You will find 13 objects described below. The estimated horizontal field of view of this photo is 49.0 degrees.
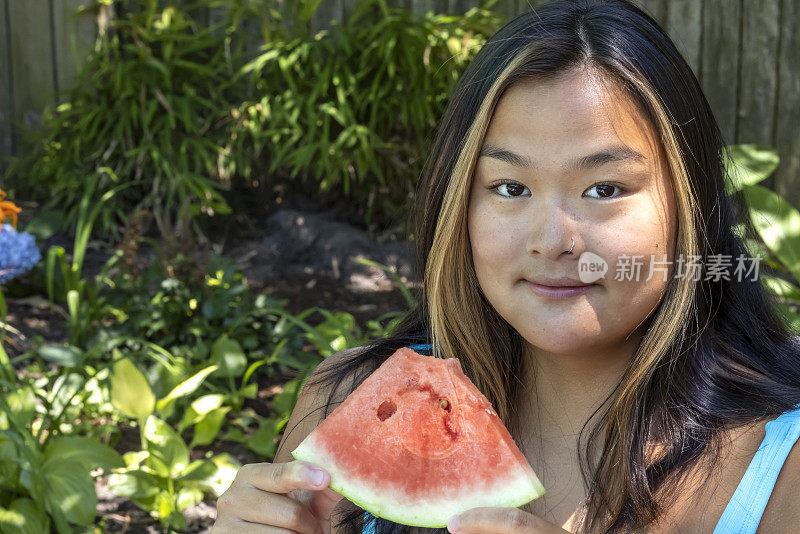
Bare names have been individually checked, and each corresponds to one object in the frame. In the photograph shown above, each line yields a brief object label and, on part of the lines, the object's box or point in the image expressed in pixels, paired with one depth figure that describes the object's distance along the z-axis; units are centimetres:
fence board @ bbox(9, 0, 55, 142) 548
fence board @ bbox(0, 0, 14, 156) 549
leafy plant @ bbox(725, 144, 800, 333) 349
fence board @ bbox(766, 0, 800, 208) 486
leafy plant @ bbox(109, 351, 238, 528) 281
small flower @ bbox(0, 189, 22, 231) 229
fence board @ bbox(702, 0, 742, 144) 497
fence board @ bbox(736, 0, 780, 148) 491
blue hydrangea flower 363
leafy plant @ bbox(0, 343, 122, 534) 252
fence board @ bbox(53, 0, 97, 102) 540
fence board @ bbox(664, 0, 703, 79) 500
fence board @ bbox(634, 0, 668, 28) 498
